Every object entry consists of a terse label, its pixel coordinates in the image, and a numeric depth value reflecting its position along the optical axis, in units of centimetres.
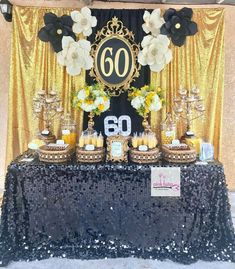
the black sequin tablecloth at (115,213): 215
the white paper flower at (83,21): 289
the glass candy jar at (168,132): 260
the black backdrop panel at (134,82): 298
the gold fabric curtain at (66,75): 306
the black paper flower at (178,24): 282
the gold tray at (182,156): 224
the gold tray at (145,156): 224
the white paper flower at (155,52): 291
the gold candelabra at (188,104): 294
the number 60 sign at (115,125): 305
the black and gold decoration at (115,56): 298
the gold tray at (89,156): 226
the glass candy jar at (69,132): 257
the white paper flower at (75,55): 291
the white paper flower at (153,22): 287
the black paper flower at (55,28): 287
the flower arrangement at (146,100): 251
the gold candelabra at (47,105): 293
